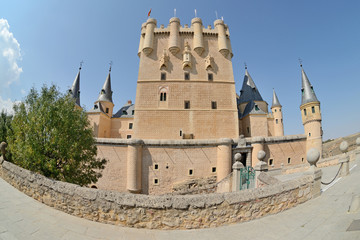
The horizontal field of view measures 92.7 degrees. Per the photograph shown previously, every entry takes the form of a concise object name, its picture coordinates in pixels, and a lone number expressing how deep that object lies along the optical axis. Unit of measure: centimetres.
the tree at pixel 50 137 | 857
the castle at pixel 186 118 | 1775
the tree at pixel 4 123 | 1426
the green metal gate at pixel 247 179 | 1028
